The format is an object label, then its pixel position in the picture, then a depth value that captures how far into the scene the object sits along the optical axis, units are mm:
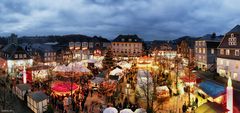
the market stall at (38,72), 23386
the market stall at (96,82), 19709
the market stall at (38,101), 14094
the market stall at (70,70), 21847
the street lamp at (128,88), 17355
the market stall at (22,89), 17155
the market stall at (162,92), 17079
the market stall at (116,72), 22445
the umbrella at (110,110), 11852
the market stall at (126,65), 25832
